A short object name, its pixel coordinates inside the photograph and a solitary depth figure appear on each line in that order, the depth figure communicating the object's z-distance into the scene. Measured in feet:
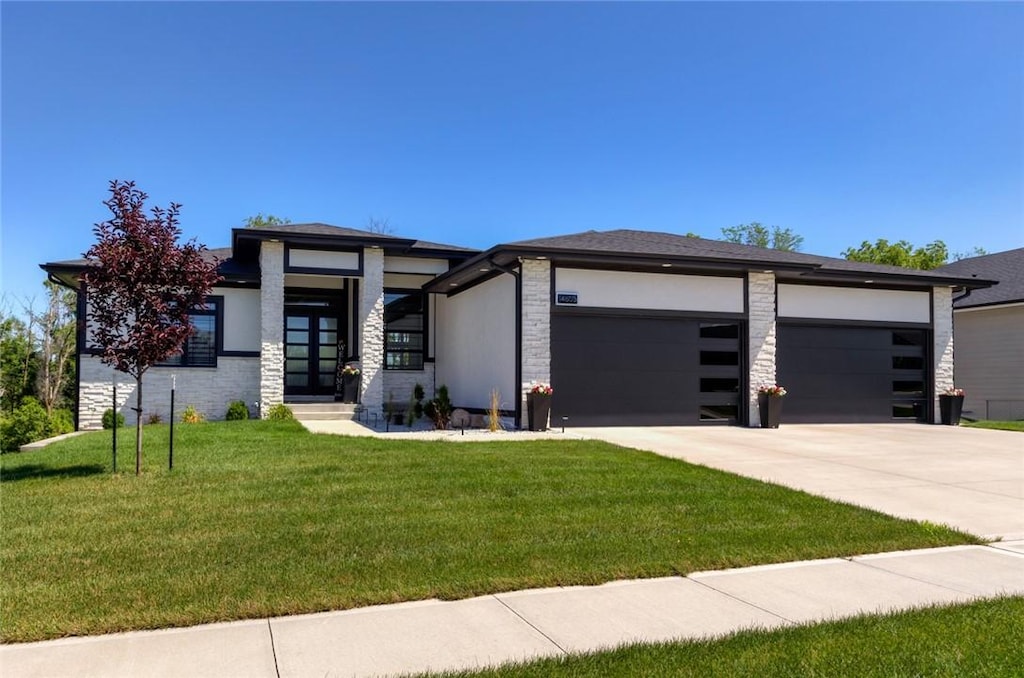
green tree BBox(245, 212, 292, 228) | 141.73
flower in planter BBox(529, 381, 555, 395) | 44.14
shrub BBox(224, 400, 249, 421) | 53.62
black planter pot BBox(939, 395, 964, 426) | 55.93
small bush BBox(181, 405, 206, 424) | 52.29
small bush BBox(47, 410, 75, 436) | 45.61
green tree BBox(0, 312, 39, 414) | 67.72
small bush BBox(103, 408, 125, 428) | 50.75
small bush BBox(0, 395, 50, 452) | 38.42
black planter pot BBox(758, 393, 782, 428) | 50.08
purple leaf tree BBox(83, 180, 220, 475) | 25.48
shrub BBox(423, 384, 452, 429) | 47.03
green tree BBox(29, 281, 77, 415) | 70.95
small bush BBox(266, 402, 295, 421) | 50.90
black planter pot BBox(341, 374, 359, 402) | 55.26
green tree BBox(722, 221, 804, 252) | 190.39
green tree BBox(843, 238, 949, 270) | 121.08
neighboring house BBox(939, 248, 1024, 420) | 65.46
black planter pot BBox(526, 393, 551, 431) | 44.01
